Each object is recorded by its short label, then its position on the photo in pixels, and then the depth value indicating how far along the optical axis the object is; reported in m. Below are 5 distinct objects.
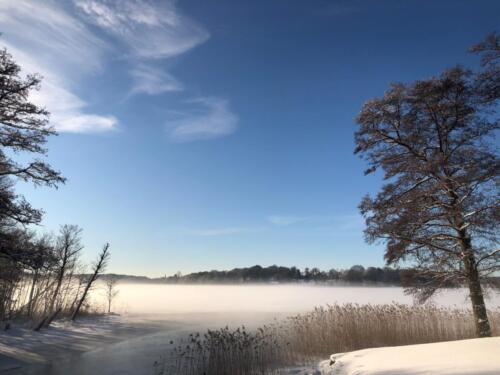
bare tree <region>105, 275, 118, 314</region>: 37.22
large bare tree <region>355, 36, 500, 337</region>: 11.29
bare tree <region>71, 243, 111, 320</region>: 28.19
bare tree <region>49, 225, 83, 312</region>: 28.35
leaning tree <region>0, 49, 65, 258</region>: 11.86
